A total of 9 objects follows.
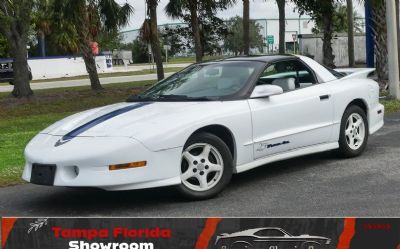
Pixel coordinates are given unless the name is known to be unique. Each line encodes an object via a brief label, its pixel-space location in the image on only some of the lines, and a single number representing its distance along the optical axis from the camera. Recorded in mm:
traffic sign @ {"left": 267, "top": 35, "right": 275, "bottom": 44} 40219
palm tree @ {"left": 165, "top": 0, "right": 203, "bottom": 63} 20656
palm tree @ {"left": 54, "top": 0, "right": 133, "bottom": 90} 19656
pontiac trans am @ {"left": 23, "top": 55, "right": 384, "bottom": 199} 4996
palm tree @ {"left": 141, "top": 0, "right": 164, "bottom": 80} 20625
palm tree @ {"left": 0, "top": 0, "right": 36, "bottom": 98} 18594
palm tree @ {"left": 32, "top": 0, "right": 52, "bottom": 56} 45544
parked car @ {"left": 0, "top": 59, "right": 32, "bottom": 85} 34156
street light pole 13461
